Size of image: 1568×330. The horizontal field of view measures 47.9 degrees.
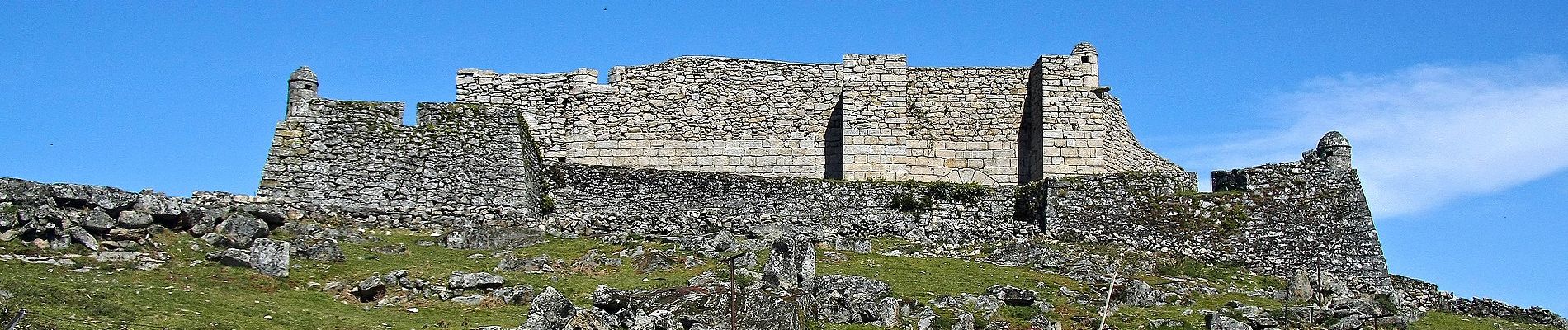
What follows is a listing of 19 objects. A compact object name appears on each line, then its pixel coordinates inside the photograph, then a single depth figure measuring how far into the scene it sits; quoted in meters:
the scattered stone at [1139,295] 32.78
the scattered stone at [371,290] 30.19
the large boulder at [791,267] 32.29
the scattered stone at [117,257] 31.51
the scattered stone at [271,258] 31.53
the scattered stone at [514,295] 30.31
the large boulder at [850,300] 29.95
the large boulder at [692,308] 28.53
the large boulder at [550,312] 27.80
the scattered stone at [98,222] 33.00
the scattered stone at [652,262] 34.53
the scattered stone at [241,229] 34.75
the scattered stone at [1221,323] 29.70
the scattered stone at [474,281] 30.84
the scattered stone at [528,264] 33.66
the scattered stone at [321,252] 33.47
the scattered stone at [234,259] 31.86
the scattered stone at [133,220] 33.62
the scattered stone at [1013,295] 31.97
